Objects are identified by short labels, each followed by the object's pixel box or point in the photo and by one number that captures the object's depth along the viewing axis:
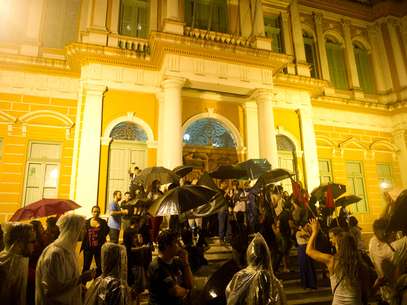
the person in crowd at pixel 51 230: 5.16
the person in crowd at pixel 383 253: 3.47
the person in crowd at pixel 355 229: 6.68
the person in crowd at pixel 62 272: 2.89
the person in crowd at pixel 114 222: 6.95
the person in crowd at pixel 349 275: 3.00
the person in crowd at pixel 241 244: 5.01
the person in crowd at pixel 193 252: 5.36
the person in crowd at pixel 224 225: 7.25
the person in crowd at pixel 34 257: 3.47
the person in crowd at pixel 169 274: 2.68
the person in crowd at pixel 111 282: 2.62
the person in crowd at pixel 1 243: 4.04
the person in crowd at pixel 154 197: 5.98
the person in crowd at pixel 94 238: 5.95
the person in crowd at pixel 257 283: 2.48
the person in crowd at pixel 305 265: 5.57
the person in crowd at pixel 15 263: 2.94
